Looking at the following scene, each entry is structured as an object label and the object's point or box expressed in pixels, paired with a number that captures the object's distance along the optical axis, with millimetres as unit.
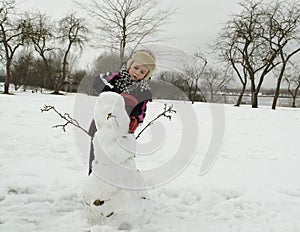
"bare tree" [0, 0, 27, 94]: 16359
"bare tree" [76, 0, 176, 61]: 10875
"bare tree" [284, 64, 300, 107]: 33156
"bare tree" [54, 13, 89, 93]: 25270
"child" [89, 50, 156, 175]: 2086
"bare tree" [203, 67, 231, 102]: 20119
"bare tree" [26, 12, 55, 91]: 19255
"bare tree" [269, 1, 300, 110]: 15516
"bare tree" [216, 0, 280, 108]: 16594
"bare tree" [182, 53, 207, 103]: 15242
